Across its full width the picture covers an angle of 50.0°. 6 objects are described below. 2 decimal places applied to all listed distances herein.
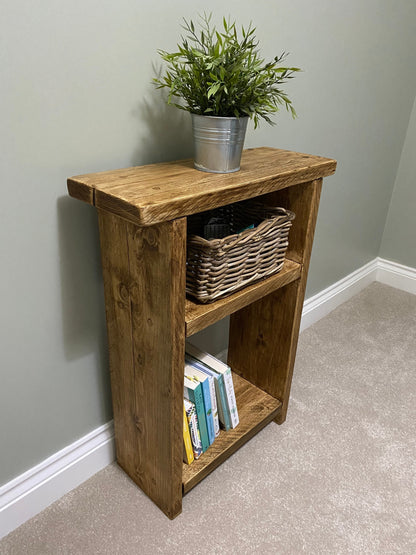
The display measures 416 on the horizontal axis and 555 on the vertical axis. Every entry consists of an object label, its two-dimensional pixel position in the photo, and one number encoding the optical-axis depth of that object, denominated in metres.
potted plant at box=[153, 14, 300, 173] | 0.88
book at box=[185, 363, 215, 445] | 1.17
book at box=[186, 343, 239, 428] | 1.23
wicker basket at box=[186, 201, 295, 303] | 0.97
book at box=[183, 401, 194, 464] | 1.17
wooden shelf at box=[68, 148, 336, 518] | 0.87
